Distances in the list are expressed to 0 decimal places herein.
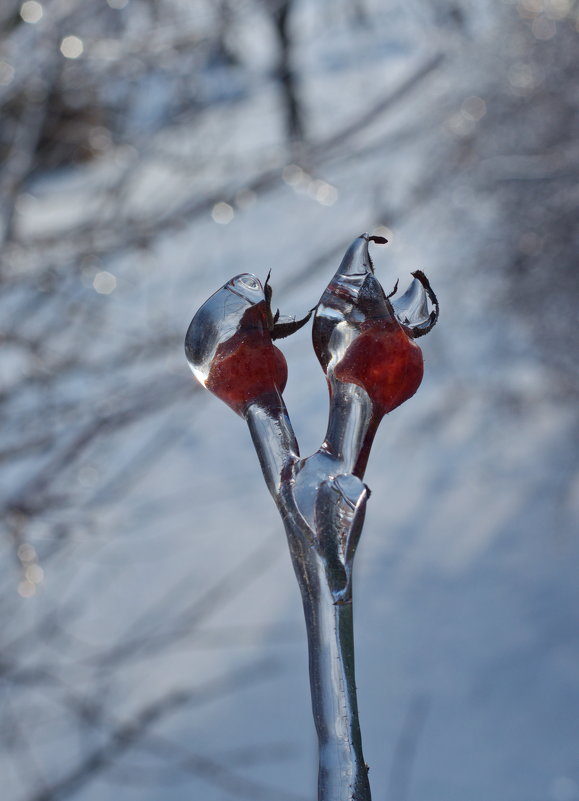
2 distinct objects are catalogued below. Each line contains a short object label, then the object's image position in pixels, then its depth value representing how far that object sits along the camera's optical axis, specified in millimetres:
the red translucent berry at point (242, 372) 523
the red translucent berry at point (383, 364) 518
